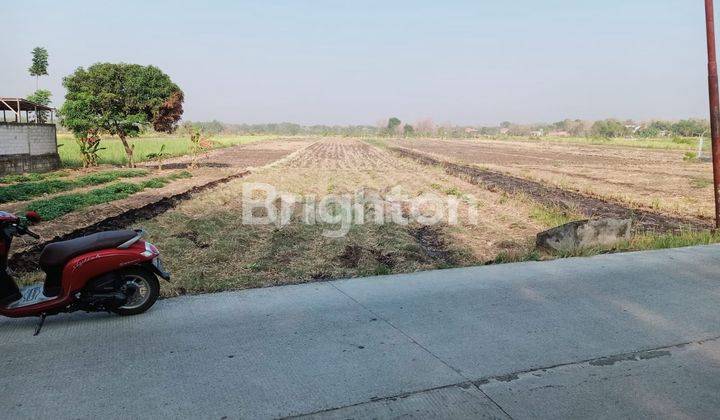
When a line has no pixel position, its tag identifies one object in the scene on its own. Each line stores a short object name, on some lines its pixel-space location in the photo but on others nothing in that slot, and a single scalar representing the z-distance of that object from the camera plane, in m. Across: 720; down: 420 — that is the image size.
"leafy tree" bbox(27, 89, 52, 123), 22.20
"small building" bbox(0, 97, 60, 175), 17.01
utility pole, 8.26
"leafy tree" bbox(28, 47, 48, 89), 29.80
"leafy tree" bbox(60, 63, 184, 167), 18.77
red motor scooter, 4.00
